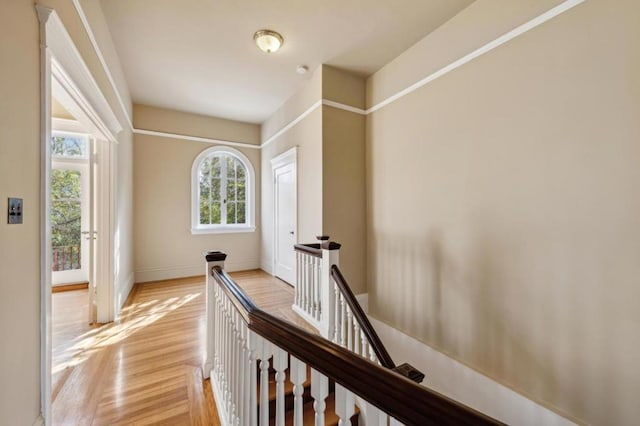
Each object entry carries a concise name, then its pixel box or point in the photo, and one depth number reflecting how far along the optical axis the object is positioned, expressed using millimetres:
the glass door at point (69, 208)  3975
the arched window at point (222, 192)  4808
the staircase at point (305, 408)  1842
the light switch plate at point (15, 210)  1104
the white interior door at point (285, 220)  4066
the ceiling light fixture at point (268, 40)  2650
